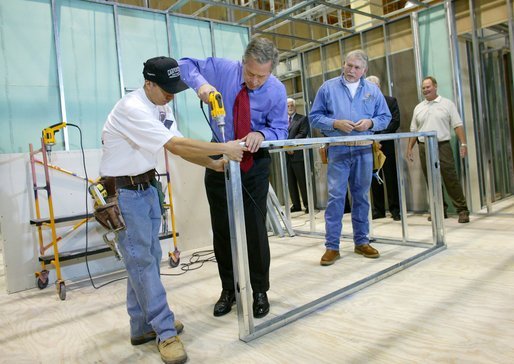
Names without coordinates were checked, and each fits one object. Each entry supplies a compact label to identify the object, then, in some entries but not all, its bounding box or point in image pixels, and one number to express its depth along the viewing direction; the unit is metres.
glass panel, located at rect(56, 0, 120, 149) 3.59
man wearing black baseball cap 1.61
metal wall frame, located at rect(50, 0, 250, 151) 3.51
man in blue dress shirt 2.05
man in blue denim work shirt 2.95
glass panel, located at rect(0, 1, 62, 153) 3.29
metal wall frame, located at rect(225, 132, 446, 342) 1.77
